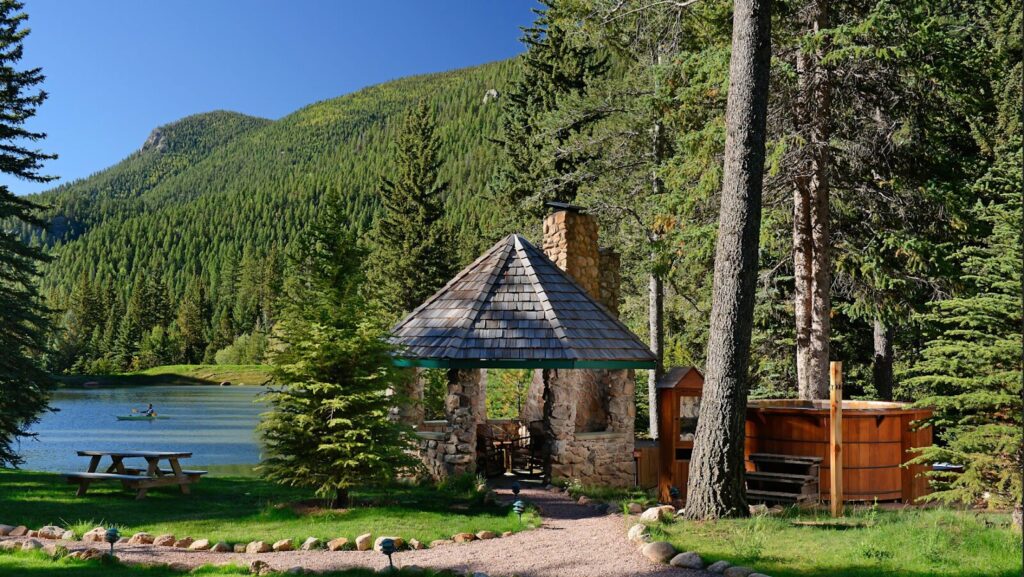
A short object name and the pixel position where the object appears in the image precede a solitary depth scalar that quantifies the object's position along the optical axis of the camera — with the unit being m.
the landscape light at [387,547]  7.36
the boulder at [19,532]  9.16
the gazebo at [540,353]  12.81
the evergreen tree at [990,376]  8.52
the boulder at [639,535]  8.41
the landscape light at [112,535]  7.99
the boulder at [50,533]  9.11
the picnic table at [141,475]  11.94
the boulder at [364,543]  8.68
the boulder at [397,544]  8.57
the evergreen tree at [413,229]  39.19
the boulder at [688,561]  7.40
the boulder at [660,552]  7.71
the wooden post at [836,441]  9.56
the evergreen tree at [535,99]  26.86
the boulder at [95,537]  8.94
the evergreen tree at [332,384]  10.70
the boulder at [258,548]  8.59
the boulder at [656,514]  9.34
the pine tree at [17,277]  17.78
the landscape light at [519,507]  9.95
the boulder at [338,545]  8.69
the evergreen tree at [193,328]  86.38
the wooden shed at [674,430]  11.40
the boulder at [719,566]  7.23
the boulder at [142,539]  9.05
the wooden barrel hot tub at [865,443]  10.65
